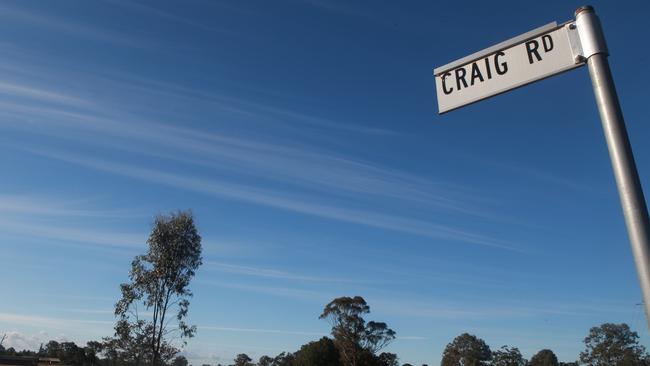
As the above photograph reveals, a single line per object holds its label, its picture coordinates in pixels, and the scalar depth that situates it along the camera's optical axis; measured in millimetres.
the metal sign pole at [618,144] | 2264
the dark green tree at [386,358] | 66319
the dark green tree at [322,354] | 68750
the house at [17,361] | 74100
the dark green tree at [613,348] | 65131
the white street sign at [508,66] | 2912
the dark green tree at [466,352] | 85812
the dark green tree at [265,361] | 110938
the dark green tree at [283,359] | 104281
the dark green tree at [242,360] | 114912
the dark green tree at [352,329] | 65875
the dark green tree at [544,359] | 95250
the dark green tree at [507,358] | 72188
